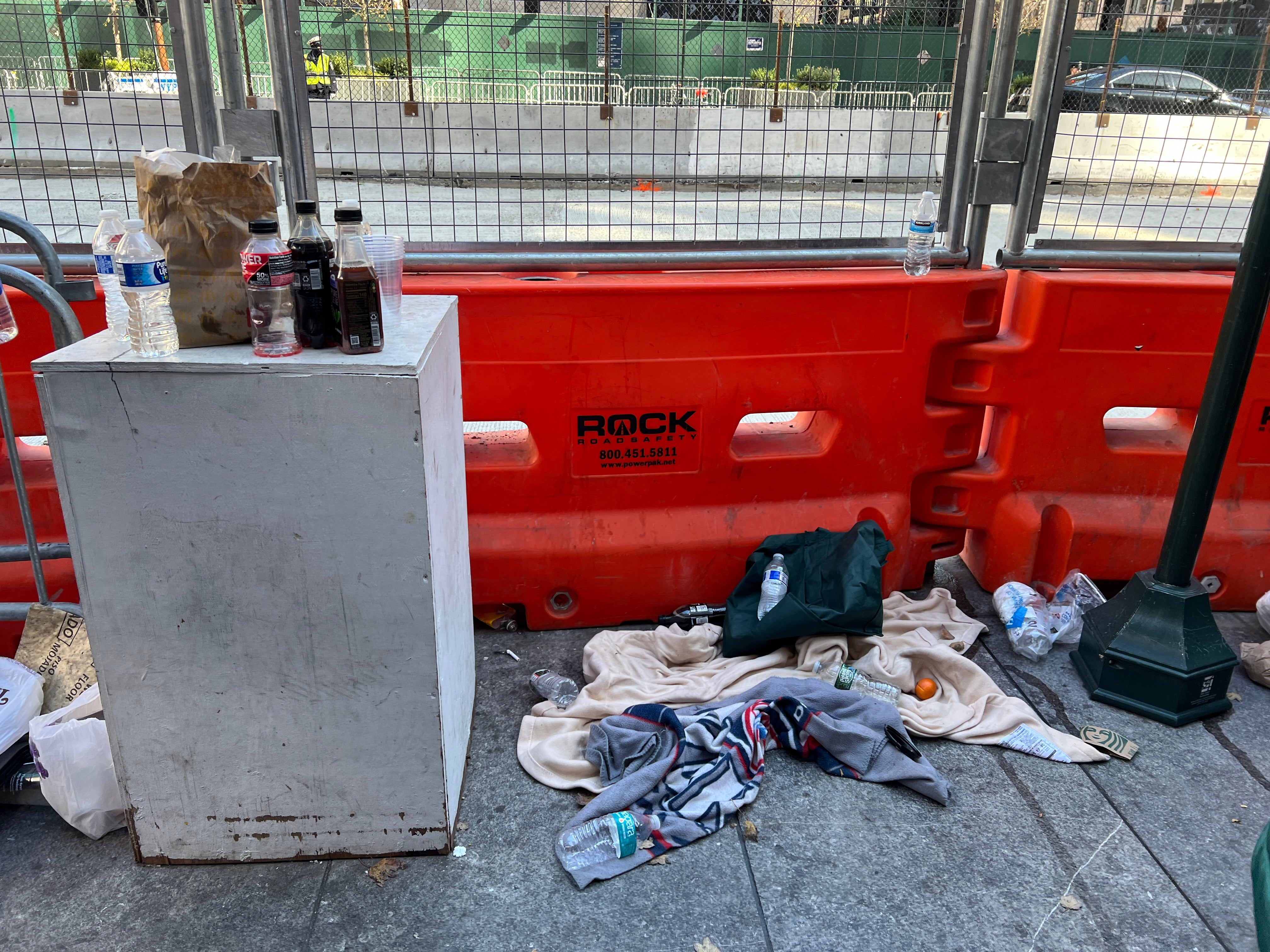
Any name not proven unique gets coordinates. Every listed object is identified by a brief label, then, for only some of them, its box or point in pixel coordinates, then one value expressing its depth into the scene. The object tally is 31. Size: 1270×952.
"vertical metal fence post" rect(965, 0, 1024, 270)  3.69
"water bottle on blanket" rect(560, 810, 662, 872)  2.69
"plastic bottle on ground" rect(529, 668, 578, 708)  3.41
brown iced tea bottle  2.27
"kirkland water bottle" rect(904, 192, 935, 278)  3.91
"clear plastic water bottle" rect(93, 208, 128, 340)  2.44
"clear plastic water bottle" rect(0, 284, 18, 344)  2.70
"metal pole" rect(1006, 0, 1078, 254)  3.74
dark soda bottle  2.30
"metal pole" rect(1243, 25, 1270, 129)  3.85
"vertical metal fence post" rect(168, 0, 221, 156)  3.31
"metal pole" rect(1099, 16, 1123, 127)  3.87
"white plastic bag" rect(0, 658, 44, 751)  2.84
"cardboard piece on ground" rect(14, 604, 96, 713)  3.07
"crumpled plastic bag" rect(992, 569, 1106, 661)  3.79
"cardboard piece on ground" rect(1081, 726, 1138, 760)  3.21
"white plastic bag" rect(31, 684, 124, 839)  2.69
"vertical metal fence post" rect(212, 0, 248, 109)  3.37
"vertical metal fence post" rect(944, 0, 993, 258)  3.75
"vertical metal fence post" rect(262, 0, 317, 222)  3.40
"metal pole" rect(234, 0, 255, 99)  3.44
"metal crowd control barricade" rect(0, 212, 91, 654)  2.80
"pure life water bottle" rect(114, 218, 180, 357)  2.21
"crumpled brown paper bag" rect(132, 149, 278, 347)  2.32
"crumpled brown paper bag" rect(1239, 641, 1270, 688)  3.61
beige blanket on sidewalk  3.18
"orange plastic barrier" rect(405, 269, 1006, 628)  3.64
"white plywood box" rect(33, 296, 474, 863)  2.27
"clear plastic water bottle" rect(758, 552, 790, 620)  3.67
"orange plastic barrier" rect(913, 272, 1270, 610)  3.90
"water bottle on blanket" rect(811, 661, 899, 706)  3.42
